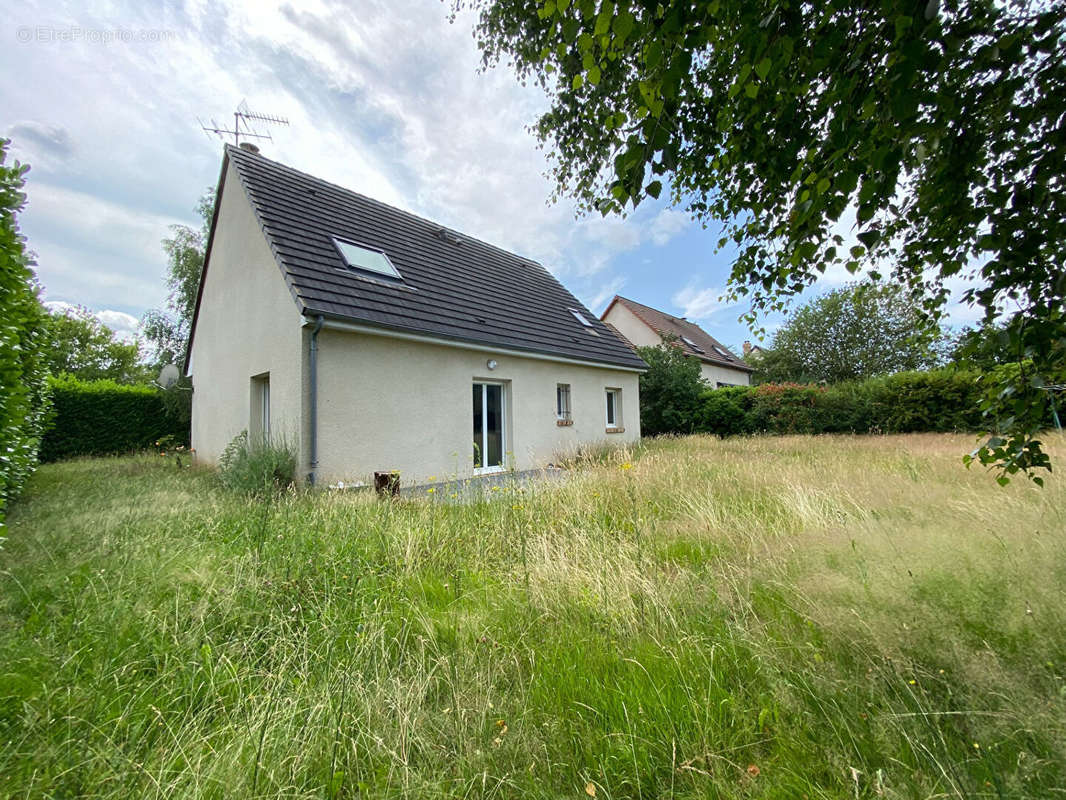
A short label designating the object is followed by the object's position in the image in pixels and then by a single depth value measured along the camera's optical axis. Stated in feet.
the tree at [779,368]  97.25
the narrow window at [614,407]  44.91
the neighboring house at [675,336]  76.28
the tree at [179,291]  60.34
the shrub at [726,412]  54.90
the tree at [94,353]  86.48
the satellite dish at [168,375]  38.99
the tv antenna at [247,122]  35.99
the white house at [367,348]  22.99
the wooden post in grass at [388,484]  18.06
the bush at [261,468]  20.26
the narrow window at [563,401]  37.60
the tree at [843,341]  86.43
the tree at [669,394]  57.52
